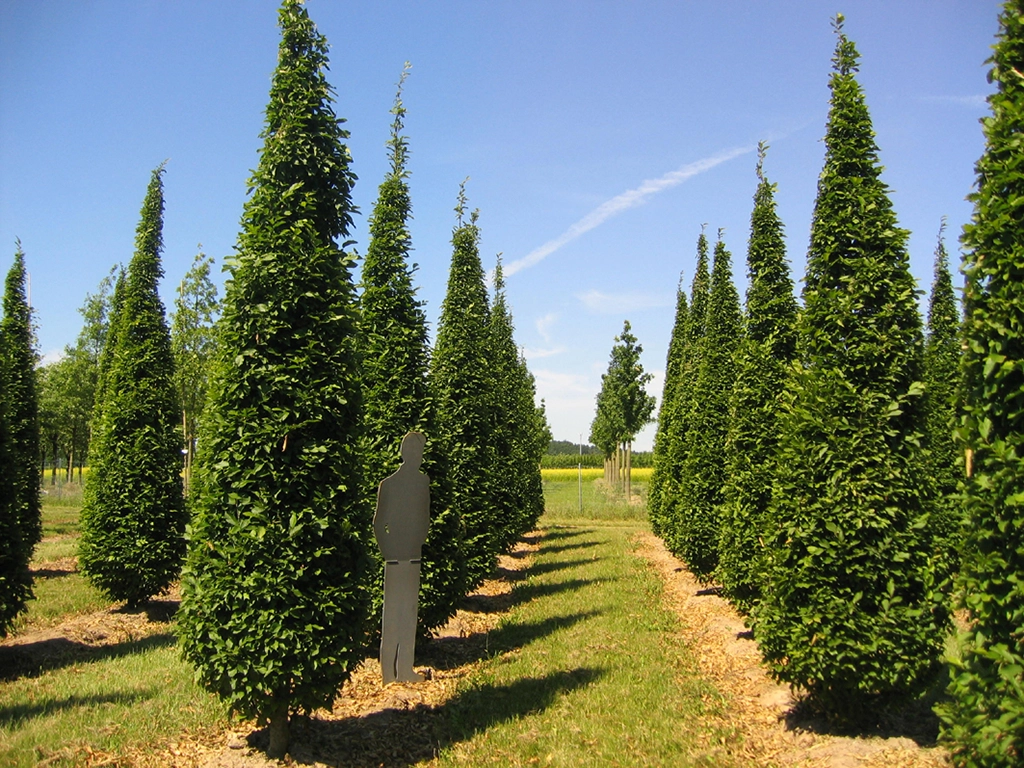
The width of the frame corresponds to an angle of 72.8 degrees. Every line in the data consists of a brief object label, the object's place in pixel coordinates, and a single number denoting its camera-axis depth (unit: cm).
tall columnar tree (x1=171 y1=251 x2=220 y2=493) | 2678
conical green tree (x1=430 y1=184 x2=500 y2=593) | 1315
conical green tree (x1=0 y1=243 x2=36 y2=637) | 1427
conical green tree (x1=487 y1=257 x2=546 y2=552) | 1730
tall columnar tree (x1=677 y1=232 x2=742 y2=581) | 1335
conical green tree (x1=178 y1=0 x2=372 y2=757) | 573
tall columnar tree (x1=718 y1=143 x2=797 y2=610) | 990
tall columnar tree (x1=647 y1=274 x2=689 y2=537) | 1961
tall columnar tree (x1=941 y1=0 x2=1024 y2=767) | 366
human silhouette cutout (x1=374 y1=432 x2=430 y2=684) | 731
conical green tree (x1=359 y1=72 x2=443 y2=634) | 915
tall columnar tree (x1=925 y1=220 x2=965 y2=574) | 652
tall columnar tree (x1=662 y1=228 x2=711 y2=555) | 1549
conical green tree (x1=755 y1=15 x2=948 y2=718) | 616
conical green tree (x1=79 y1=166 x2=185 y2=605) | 1173
